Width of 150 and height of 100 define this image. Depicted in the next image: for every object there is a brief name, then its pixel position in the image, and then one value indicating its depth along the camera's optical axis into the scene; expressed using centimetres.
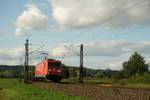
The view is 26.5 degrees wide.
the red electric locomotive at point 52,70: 4862
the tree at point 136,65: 8844
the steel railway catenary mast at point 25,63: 5766
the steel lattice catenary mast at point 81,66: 4799
